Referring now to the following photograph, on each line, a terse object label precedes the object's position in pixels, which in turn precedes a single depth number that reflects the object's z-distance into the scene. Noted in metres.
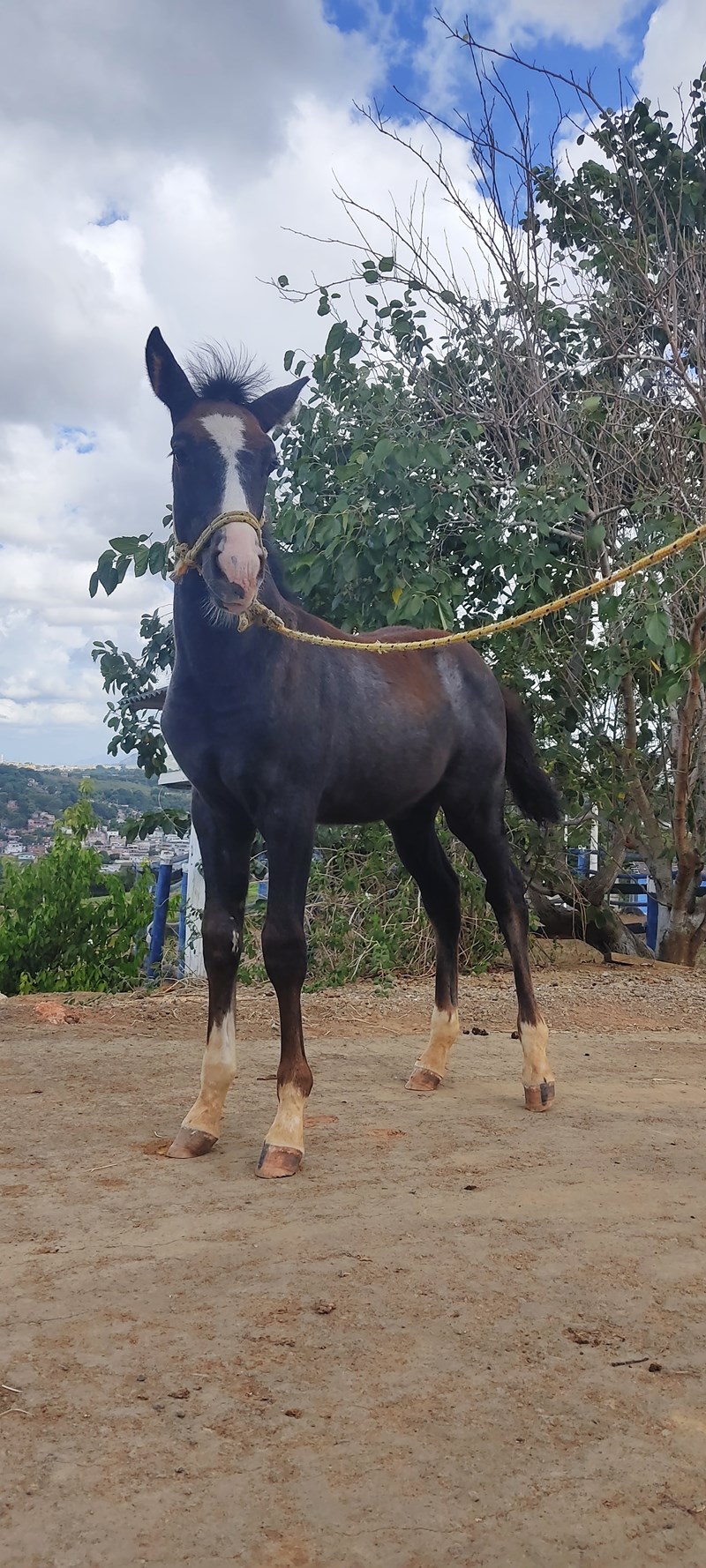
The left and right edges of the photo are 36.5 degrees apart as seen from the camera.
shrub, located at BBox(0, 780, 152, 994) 8.12
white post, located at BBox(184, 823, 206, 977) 8.20
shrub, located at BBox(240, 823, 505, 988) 7.54
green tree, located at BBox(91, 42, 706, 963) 7.05
